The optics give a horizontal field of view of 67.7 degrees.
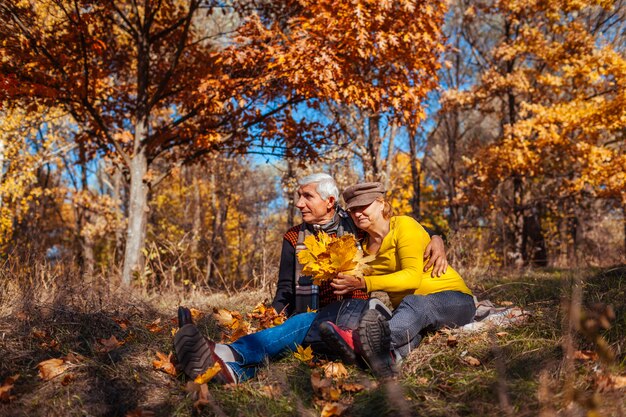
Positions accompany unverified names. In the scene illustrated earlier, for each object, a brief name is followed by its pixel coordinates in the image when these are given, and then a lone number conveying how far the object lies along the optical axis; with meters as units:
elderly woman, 2.70
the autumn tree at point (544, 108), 9.03
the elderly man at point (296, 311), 2.38
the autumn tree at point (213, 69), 5.21
